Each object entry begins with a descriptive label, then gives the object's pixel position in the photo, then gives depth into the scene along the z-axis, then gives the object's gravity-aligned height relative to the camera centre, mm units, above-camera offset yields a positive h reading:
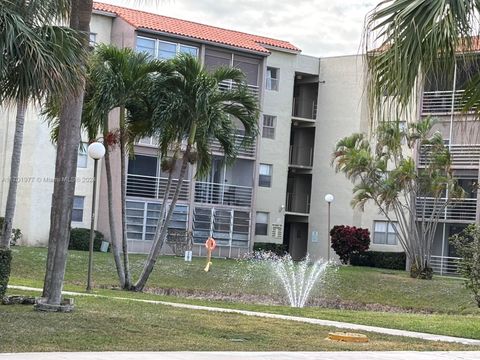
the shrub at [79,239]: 41250 -437
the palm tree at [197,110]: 23000 +3280
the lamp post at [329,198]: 40219 +2180
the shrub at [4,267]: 15414 -725
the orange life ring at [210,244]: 35150 -191
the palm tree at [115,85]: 22250 +3656
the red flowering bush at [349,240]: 43969 +436
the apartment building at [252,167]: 42562 +3686
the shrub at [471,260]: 18734 -65
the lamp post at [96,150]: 21703 +1925
